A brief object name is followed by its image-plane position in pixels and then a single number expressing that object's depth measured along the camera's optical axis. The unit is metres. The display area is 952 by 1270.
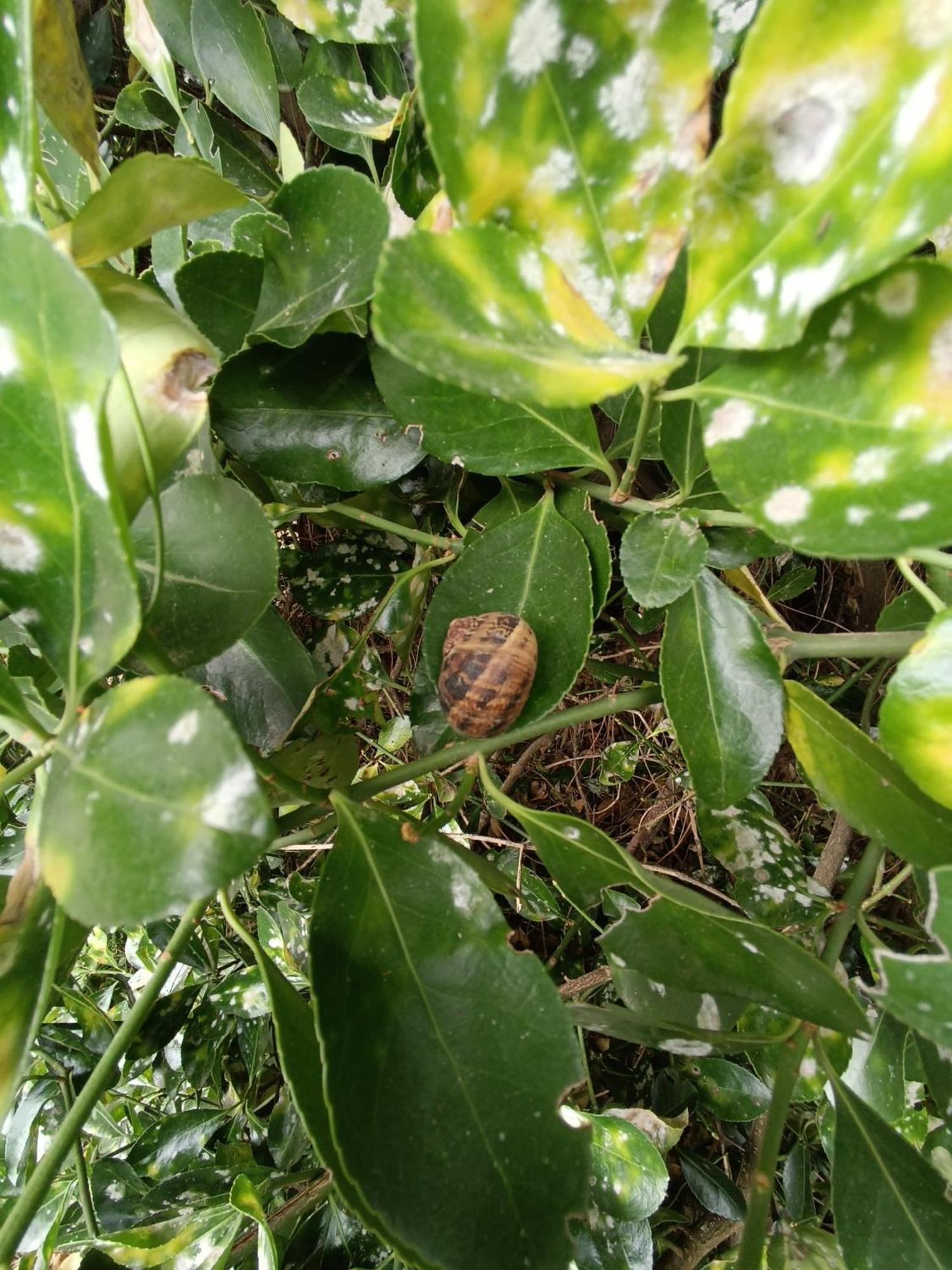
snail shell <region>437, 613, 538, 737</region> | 0.19
